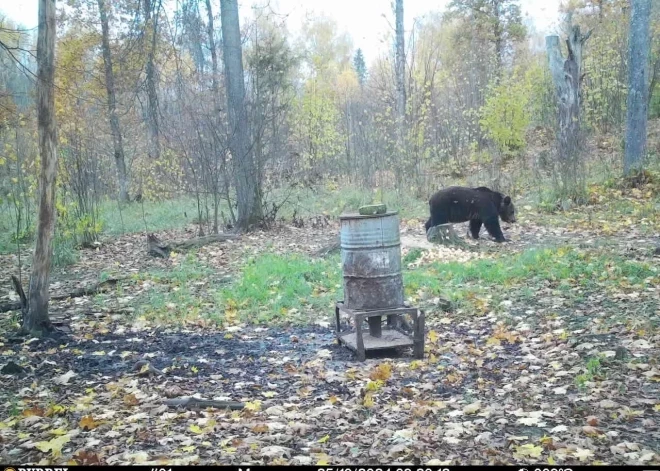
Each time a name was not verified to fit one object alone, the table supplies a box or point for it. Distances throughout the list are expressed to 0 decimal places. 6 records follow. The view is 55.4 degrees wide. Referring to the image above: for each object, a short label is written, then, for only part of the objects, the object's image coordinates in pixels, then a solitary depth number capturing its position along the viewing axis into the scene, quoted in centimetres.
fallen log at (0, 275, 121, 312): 884
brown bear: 1281
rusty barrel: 650
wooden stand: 639
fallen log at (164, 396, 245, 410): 505
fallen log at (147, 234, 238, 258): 1283
